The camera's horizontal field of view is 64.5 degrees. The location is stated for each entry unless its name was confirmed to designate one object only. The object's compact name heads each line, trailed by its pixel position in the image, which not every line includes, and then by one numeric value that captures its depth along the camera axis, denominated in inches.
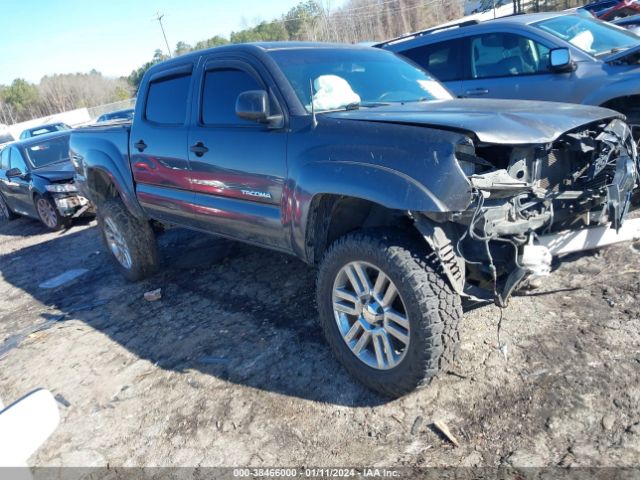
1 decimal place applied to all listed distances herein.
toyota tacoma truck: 99.6
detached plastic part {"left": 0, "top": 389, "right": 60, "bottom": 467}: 49.9
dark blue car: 324.5
